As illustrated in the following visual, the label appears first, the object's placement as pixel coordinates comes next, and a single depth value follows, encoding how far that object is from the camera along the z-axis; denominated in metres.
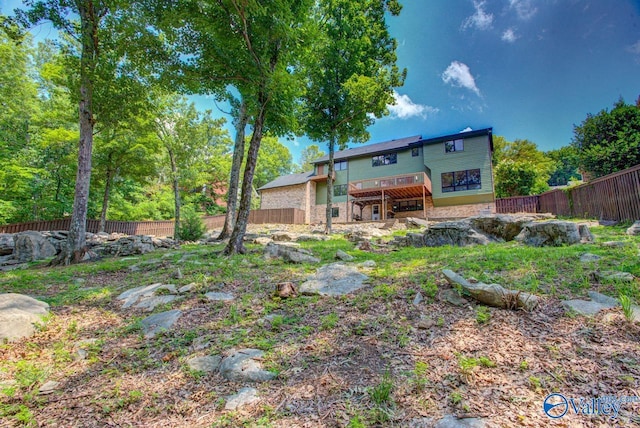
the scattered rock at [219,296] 3.71
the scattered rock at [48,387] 2.04
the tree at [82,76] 7.31
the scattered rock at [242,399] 1.78
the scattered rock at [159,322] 2.92
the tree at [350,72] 12.34
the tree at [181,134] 15.93
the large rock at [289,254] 5.73
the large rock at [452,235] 7.12
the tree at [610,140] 13.55
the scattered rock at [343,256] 5.68
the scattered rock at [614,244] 4.39
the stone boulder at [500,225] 7.03
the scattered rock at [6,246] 9.13
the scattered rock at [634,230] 6.23
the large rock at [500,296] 2.64
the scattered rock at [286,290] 3.62
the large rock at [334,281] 3.69
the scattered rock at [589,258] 3.70
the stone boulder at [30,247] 8.51
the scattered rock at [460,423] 1.44
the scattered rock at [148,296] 3.70
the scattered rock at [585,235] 5.44
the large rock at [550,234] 5.50
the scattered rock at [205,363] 2.24
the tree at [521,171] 22.23
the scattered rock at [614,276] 2.89
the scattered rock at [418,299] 3.00
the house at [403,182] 19.64
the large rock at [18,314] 2.82
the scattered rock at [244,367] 2.07
